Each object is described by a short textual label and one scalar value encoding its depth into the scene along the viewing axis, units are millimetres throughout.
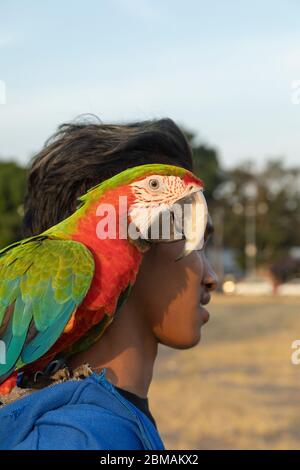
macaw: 2146
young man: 1885
